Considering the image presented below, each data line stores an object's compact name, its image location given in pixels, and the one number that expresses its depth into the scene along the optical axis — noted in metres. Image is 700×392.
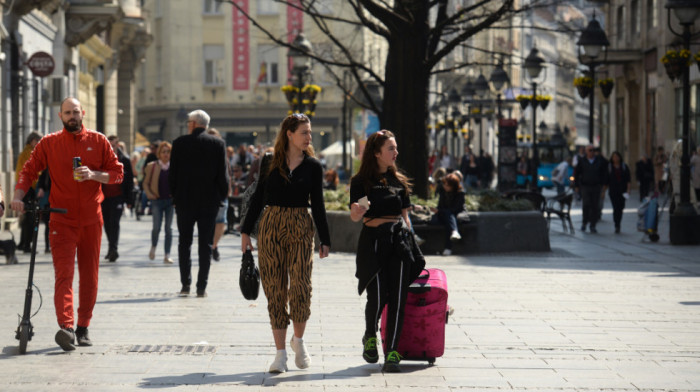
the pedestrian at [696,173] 31.92
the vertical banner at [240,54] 69.88
